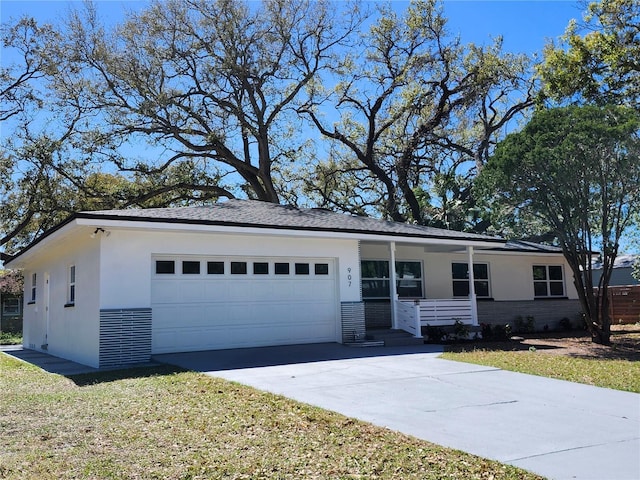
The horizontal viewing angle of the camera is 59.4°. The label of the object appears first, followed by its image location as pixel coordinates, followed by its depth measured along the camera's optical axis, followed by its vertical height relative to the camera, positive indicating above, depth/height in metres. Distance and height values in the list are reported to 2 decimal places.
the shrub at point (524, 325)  20.92 -1.29
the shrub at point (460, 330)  16.92 -1.16
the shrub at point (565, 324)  22.20 -1.40
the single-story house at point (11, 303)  31.77 +0.10
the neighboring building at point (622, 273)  35.75 +0.96
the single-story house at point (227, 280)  12.41 +0.50
